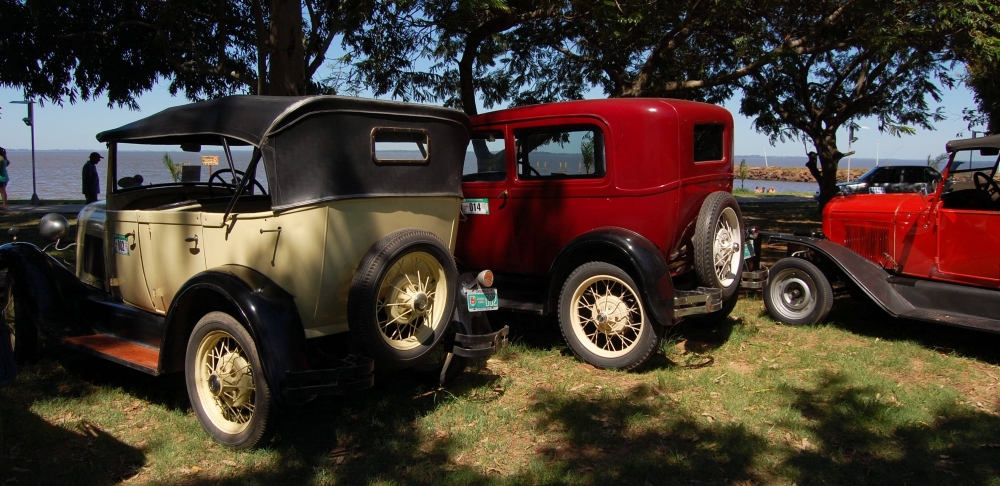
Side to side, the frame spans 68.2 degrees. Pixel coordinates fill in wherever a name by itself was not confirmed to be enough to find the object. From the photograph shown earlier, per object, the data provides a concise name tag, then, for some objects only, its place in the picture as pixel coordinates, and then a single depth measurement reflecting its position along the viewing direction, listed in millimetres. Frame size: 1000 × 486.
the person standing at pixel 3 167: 15017
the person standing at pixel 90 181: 12688
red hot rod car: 5672
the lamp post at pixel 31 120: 17859
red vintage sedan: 5309
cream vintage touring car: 3816
